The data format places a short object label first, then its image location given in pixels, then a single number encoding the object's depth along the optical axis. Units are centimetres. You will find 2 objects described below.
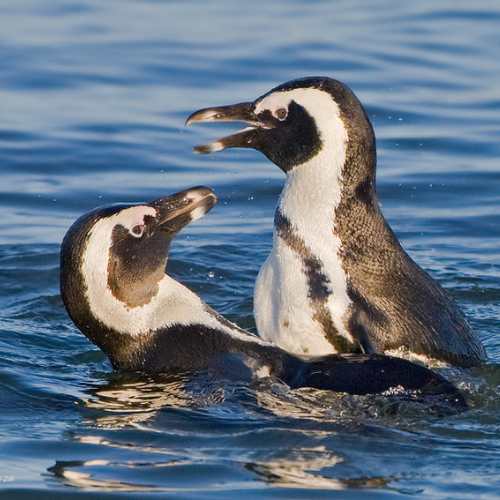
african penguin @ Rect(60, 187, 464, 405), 1828
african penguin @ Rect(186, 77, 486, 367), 1902
